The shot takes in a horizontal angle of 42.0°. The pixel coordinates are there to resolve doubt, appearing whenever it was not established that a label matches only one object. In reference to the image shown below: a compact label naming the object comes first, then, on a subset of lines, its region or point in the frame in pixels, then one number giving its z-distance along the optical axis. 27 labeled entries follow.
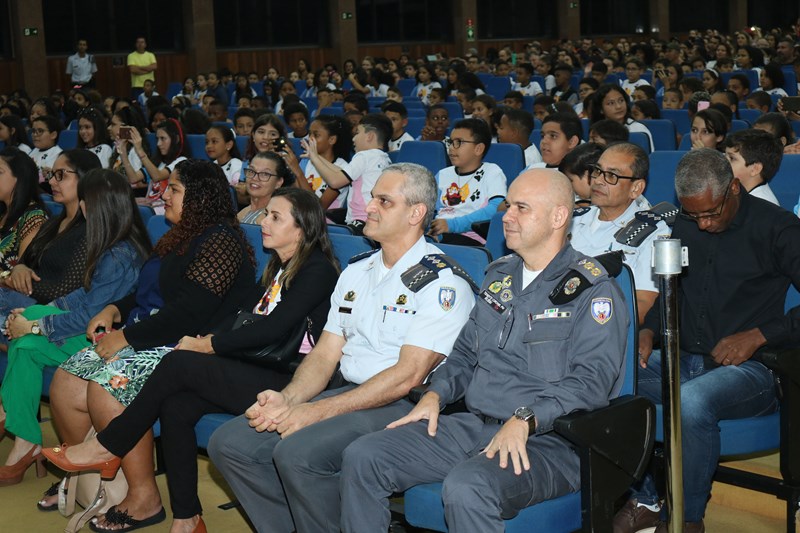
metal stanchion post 2.27
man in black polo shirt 2.87
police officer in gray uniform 2.39
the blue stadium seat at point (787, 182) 4.20
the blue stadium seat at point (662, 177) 4.78
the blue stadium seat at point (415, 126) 9.21
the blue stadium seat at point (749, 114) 7.23
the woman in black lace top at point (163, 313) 3.33
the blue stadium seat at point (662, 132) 6.79
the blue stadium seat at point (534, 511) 2.38
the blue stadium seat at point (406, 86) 14.87
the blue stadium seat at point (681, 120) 7.97
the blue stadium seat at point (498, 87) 14.42
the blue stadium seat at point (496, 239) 3.82
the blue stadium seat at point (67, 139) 8.95
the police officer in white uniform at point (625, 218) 3.23
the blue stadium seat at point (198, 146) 7.65
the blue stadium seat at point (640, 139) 5.75
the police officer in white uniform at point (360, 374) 2.71
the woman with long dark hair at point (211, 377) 3.12
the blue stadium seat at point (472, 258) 3.10
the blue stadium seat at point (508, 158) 5.68
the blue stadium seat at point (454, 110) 10.09
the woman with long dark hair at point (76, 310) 3.78
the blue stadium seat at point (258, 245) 3.70
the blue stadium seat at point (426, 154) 6.11
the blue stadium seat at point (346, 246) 3.42
